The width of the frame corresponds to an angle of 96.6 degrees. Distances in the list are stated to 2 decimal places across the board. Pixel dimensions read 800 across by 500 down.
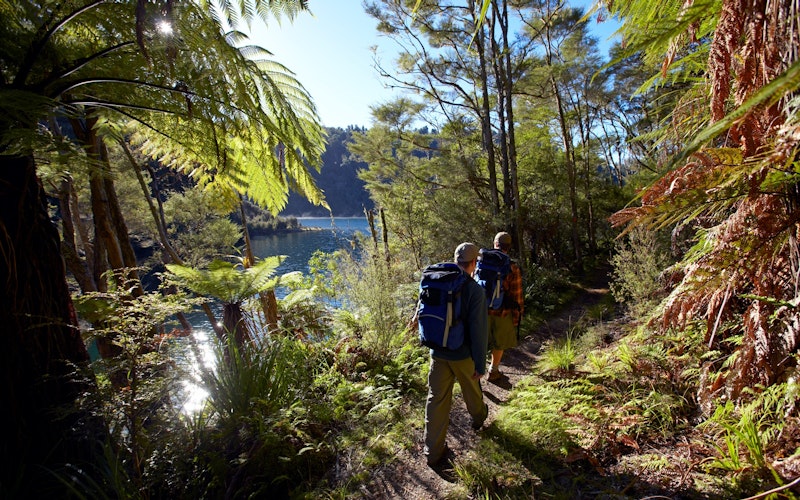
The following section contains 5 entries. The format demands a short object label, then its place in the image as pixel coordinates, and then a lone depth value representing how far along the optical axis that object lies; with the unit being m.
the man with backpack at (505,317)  4.07
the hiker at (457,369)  2.67
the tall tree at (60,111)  2.19
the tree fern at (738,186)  1.39
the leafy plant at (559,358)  3.76
